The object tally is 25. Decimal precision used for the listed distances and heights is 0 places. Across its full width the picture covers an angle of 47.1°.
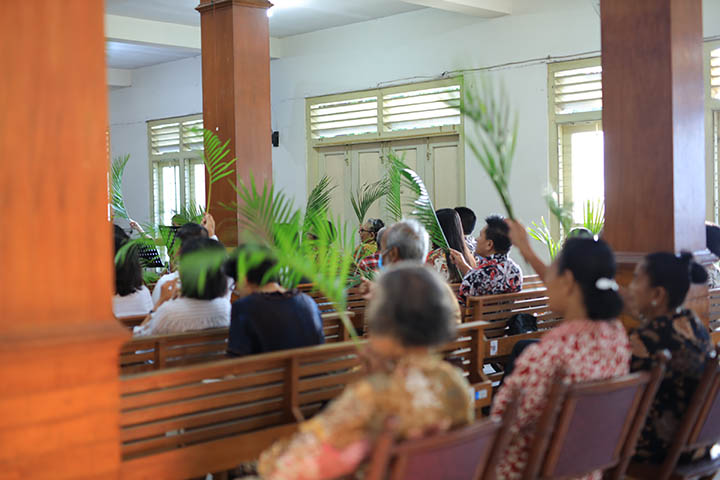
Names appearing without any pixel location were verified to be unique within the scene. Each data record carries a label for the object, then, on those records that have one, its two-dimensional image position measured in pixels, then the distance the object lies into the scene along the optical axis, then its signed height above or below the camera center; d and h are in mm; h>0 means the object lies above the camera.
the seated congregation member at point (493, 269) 4746 -368
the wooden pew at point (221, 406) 2438 -627
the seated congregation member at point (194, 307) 3486 -402
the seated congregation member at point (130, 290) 4293 -396
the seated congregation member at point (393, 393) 1823 -420
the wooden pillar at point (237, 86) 6000 +930
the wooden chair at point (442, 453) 1708 -542
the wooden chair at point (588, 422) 2230 -616
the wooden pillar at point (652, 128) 3865 +355
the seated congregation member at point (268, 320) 3094 -413
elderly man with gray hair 3523 -153
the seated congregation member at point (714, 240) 5078 -246
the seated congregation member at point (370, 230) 7621 -199
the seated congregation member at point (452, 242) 5582 -237
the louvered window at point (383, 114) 9172 +1103
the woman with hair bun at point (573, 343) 2404 -417
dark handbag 4660 -674
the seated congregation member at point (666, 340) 2787 -477
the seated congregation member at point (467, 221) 6457 -114
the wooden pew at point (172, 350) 3184 -544
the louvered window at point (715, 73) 7285 +1124
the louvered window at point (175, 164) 11688 +724
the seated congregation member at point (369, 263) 5675 -377
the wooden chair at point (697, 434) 2648 -774
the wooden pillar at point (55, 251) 2061 -89
